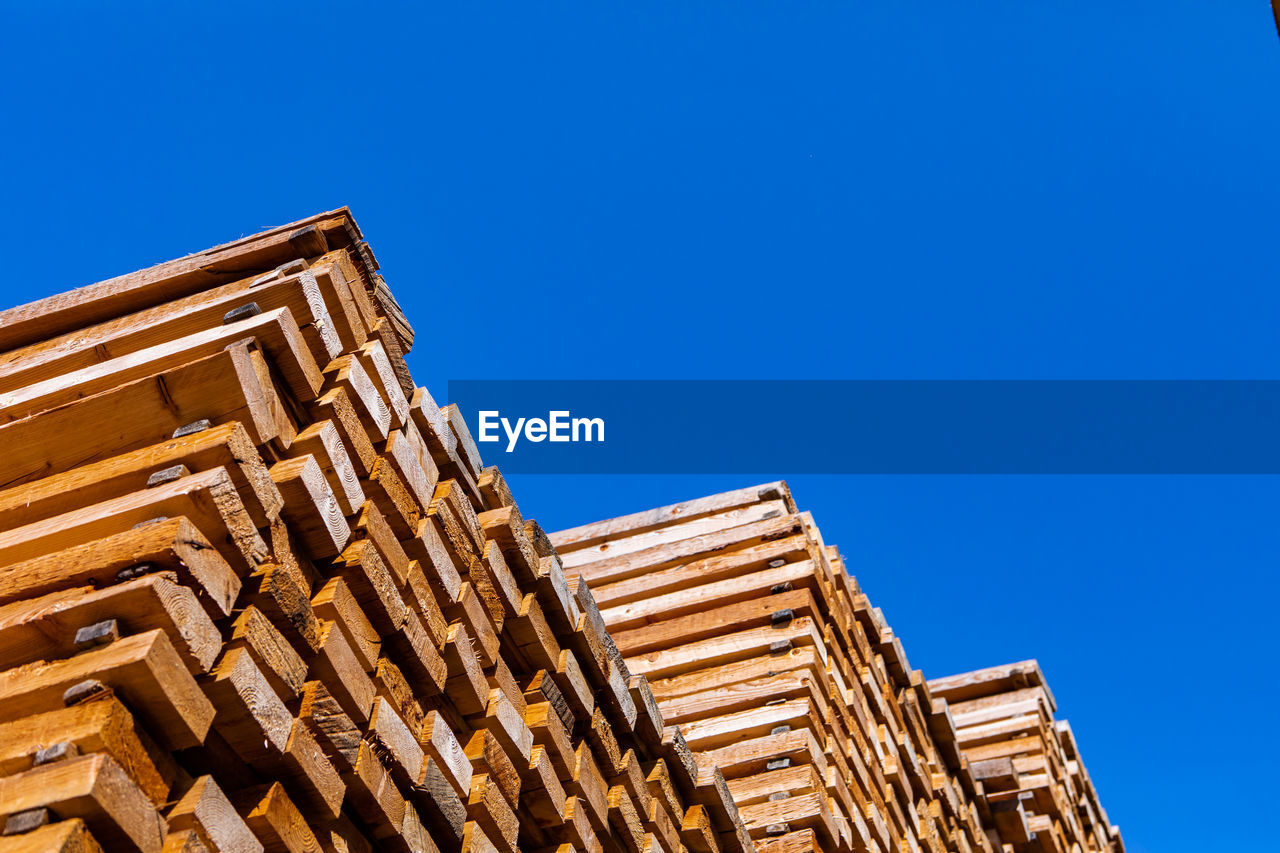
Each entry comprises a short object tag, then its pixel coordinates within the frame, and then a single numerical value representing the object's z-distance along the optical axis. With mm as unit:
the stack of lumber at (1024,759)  9781
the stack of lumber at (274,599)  2418
